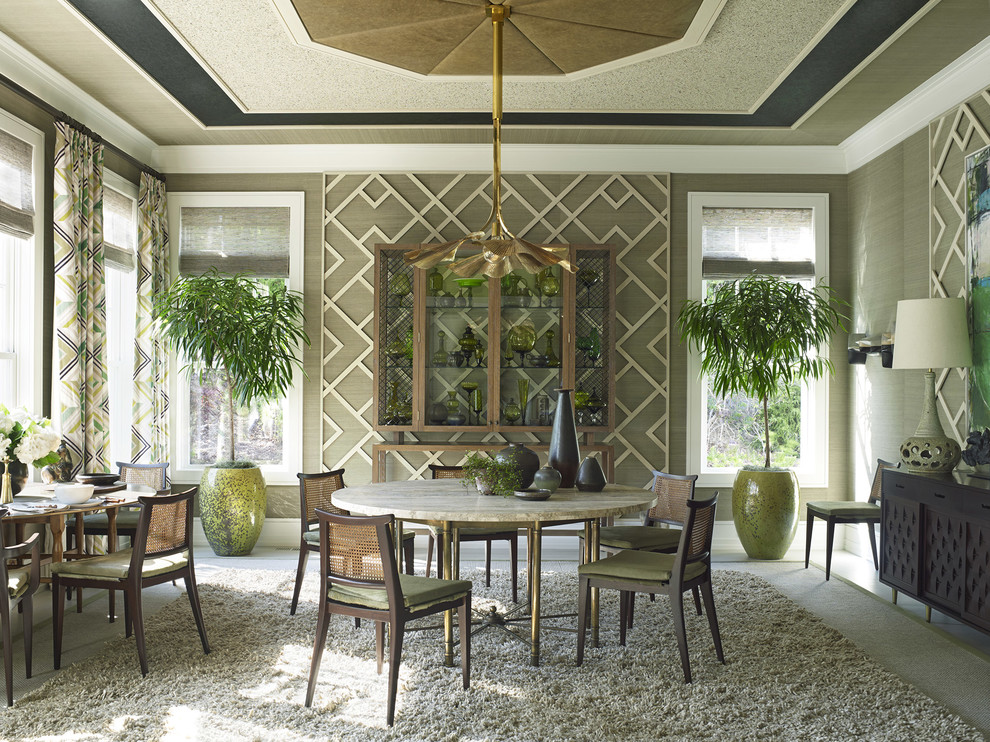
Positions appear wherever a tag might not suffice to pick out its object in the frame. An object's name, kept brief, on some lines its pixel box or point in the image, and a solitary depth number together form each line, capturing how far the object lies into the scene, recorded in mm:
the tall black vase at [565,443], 3875
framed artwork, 4184
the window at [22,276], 4309
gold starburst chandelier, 3494
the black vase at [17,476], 3658
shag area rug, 2719
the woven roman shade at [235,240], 6125
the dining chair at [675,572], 3180
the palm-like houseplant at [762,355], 5445
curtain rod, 4199
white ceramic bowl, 3514
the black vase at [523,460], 3682
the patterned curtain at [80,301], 4535
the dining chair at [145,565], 3248
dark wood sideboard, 3500
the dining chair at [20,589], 2904
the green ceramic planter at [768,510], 5492
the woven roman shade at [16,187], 4203
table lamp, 4023
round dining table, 3105
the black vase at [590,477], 3836
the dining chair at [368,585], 2803
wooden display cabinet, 5645
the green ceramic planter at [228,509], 5496
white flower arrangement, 3549
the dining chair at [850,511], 4820
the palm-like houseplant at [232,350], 5516
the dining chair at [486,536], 4125
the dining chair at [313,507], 4043
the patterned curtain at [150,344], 5566
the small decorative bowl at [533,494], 3453
